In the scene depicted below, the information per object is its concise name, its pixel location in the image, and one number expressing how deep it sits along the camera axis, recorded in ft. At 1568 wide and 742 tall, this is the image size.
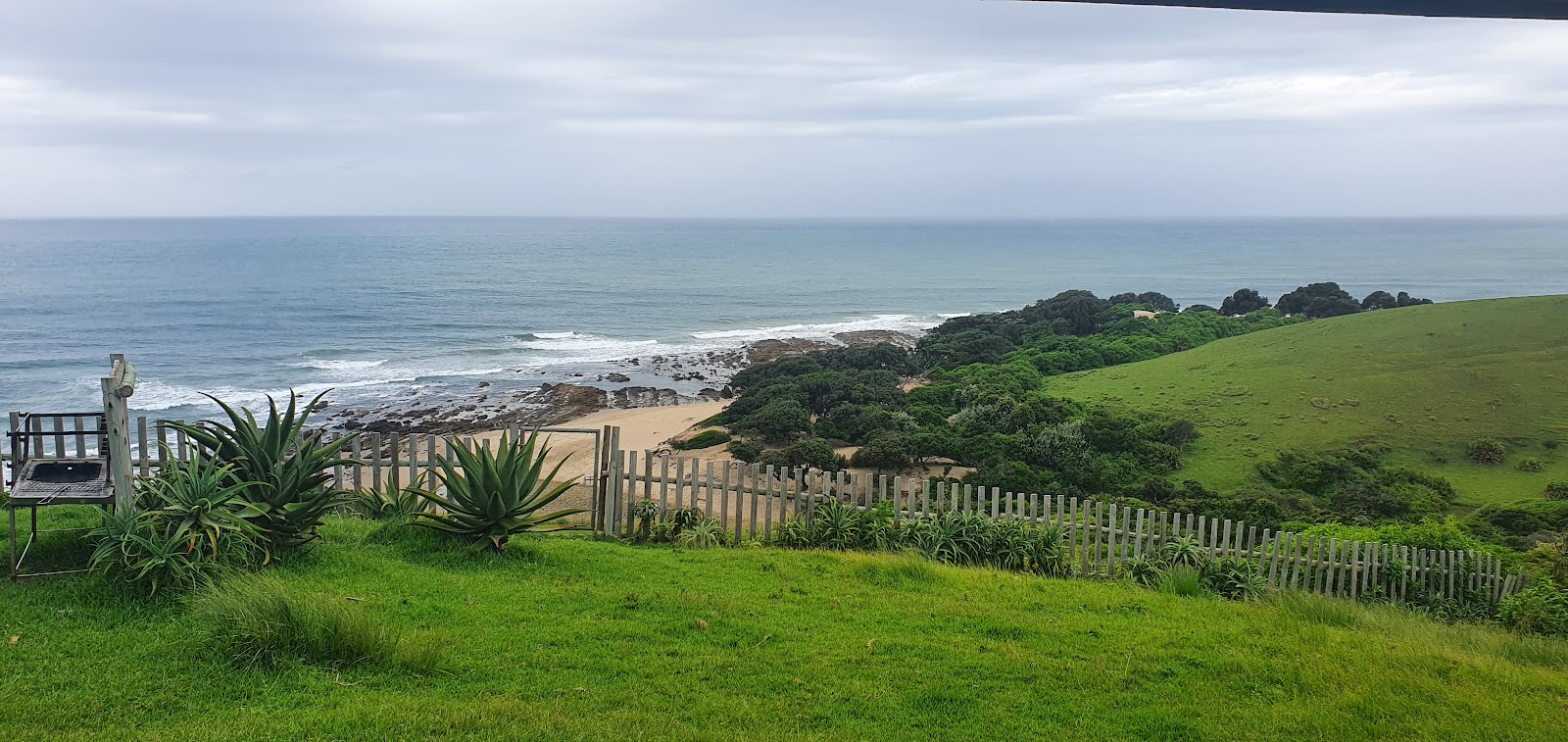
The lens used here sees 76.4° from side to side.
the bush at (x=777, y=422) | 71.51
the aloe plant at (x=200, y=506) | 22.26
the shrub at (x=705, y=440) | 71.26
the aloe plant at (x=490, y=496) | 27.12
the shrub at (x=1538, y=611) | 28.73
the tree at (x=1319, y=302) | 118.21
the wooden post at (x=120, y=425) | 22.06
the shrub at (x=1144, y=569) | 32.17
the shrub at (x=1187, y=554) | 33.47
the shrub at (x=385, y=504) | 31.79
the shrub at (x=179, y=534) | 21.33
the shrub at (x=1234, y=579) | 32.45
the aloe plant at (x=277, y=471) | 24.68
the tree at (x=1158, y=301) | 141.70
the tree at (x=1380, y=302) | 121.39
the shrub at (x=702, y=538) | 32.91
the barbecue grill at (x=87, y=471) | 22.03
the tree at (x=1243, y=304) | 134.41
